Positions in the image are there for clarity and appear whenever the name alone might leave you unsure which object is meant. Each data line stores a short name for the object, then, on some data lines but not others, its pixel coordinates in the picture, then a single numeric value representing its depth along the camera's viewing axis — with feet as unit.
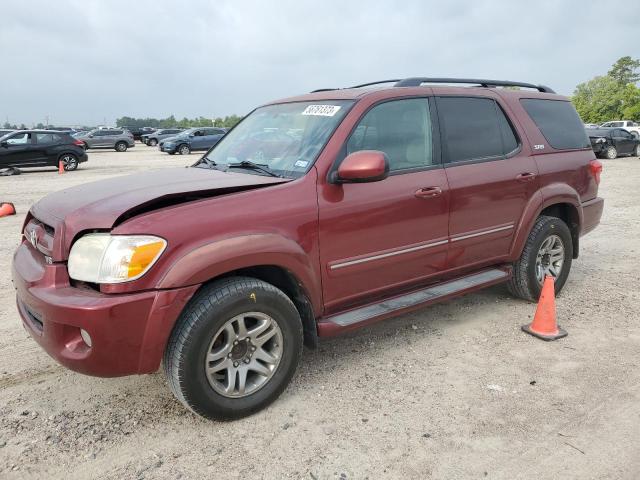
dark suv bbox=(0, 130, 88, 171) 57.26
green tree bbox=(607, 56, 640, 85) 225.15
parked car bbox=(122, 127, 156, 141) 160.35
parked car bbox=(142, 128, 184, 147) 132.77
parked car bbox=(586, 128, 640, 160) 71.87
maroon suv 8.58
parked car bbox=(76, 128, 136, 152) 109.91
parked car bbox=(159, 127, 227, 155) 93.15
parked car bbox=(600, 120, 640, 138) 119.07
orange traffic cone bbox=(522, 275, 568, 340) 13.30
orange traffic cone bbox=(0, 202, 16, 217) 30.42
